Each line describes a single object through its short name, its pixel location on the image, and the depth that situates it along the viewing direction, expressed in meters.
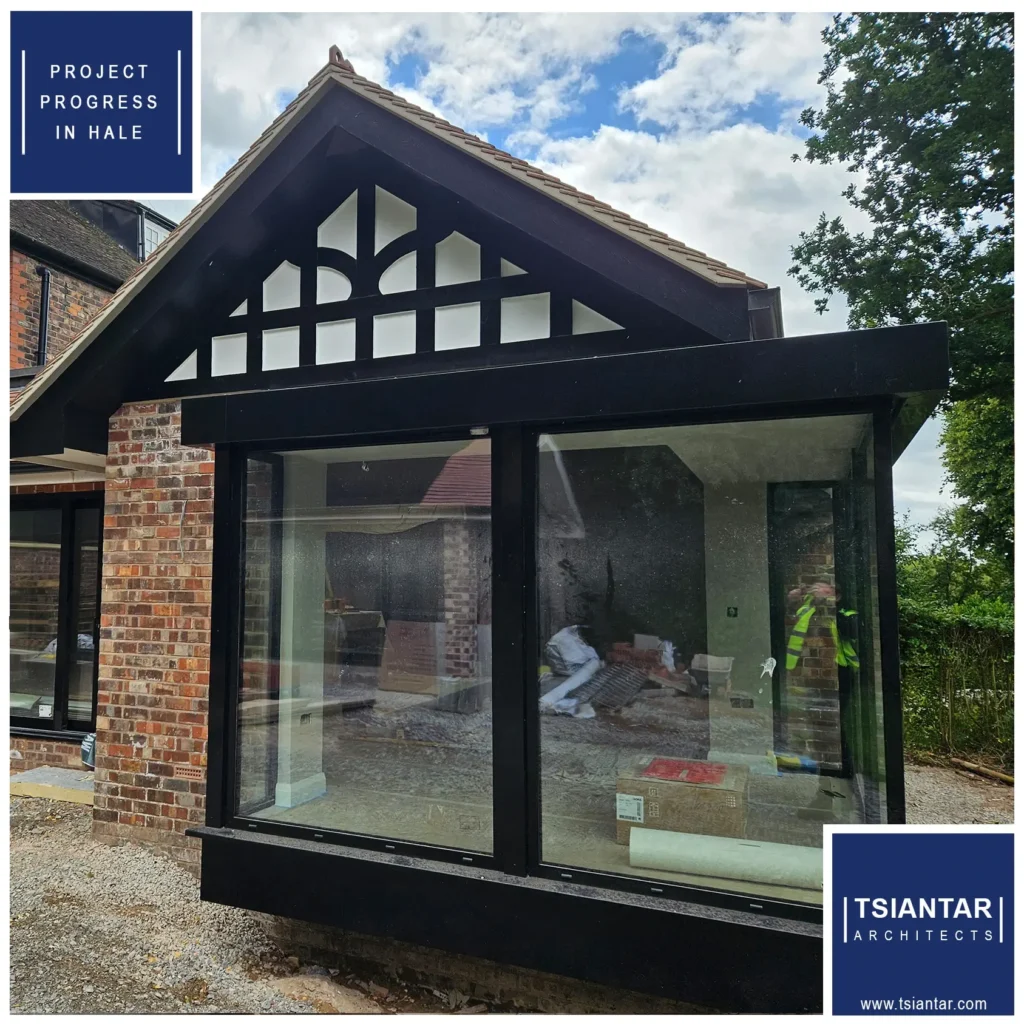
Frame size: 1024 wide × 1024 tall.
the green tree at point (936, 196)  9.62
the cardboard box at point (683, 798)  3.14
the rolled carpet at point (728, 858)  2.95
